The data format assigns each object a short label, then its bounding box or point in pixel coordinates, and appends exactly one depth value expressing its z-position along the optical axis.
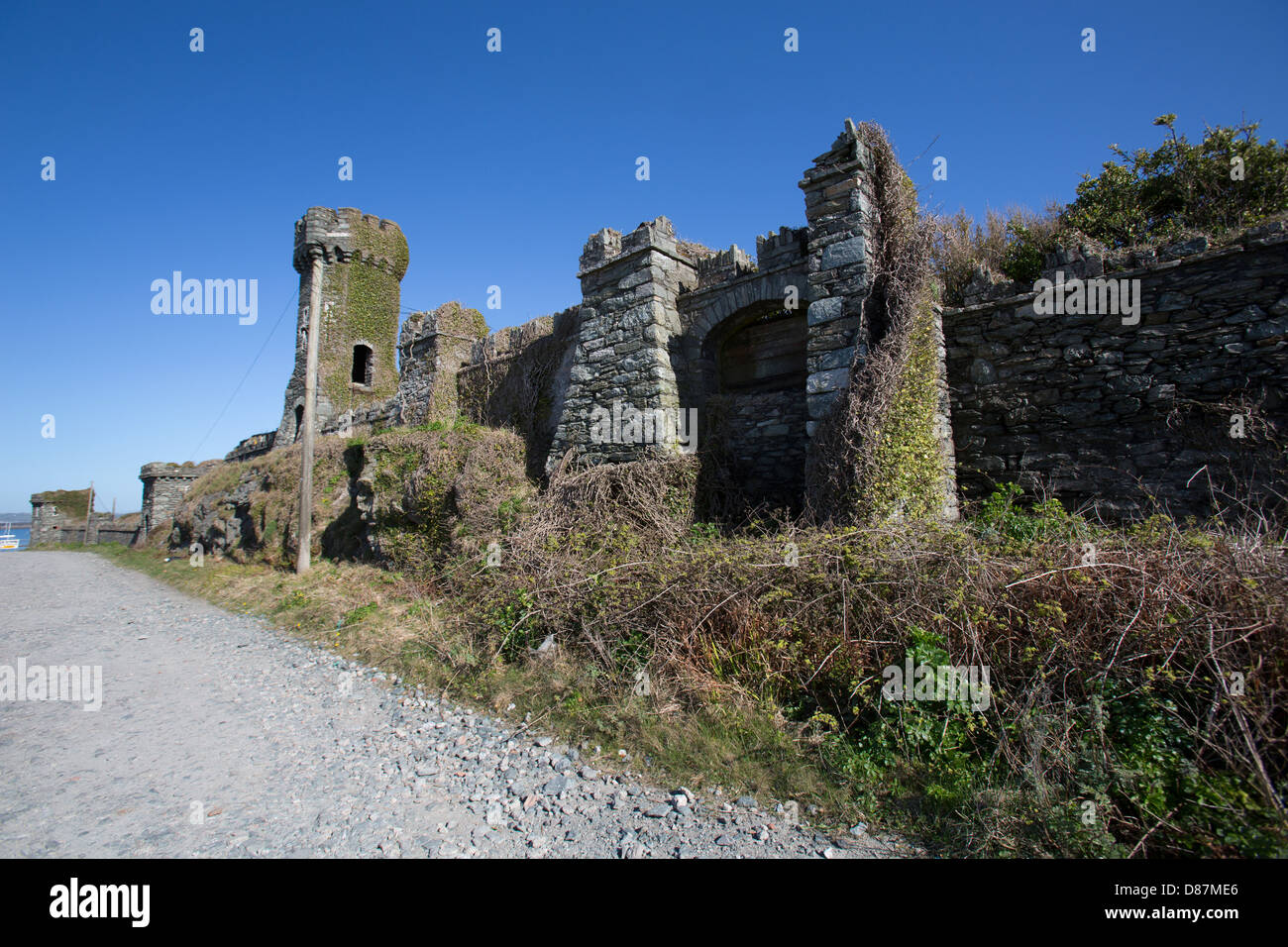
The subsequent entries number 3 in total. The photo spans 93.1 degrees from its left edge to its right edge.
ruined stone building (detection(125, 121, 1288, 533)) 5.93
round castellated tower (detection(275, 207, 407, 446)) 24.05
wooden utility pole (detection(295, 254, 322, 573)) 12.39
